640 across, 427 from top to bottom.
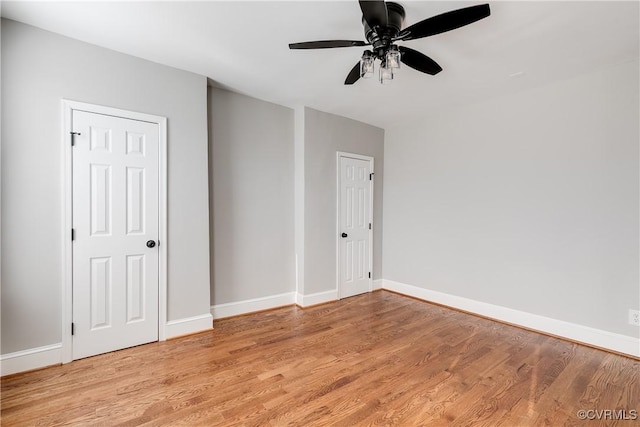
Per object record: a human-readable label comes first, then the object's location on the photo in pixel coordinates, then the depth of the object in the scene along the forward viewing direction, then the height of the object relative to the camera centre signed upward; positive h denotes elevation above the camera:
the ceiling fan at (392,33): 1.66 +1.13
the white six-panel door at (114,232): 2.47 -0.19
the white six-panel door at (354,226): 4.27 -0.21
